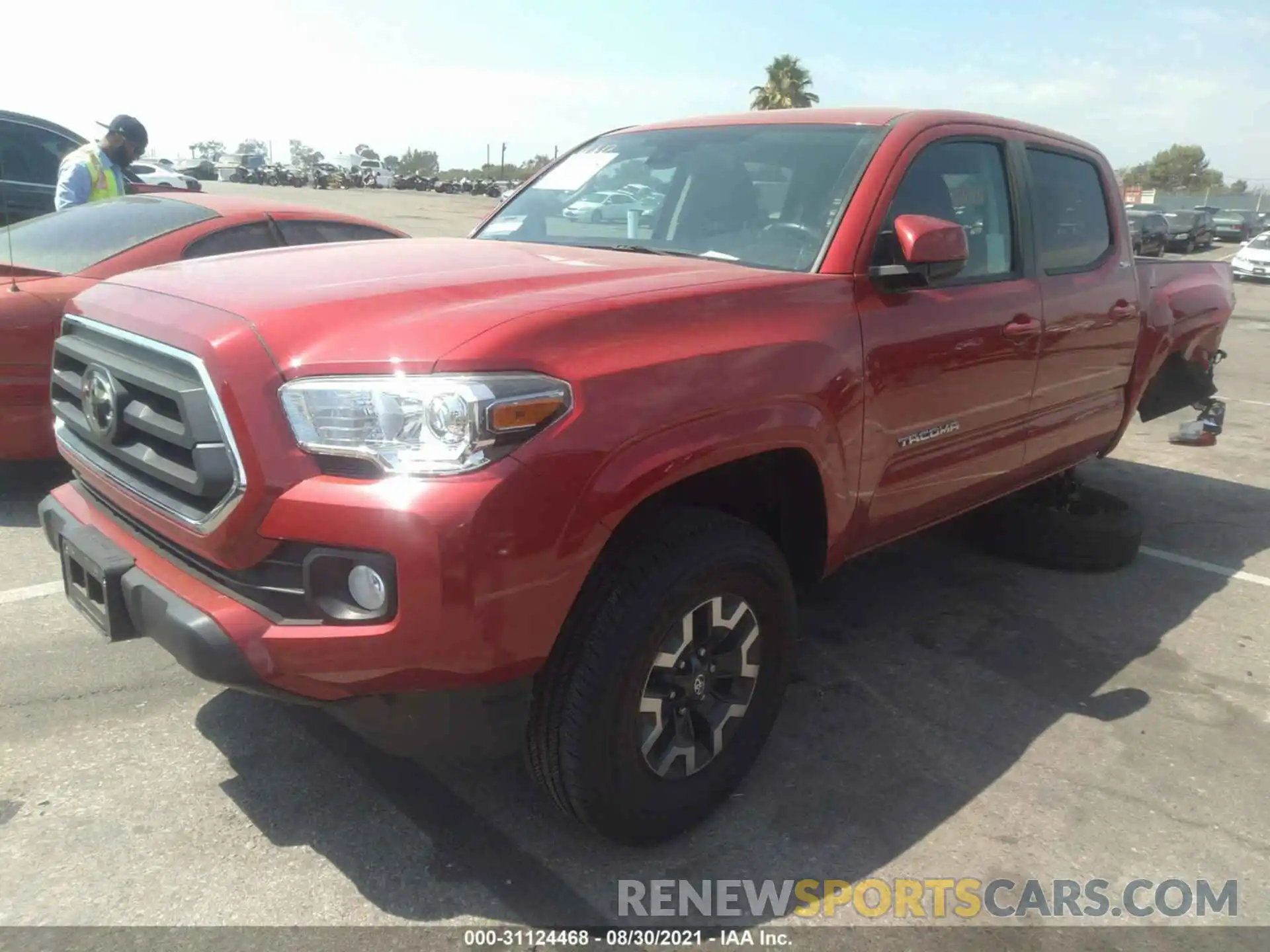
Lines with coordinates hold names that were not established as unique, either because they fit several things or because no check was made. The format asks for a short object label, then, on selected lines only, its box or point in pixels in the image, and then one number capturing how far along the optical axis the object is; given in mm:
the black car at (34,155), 7676
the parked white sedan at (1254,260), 28188
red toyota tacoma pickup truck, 2072
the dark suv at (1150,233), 30953
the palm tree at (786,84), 49844
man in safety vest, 6438
